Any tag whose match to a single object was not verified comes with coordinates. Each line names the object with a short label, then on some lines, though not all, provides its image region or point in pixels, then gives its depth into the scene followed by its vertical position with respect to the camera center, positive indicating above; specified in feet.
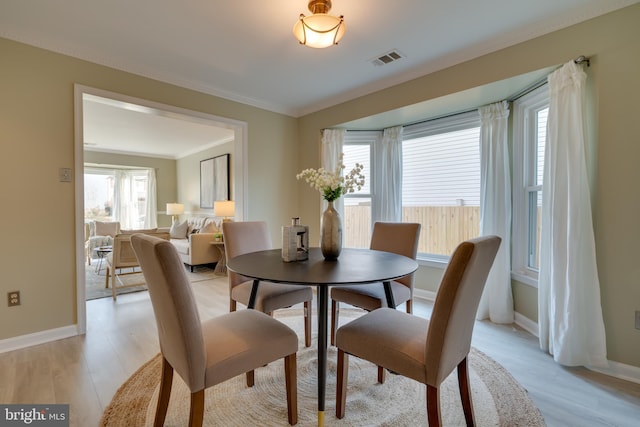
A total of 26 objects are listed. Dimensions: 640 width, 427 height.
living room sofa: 15.62 -1.86
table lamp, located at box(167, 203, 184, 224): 22.75 +0.22
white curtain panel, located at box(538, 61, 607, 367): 6.27 -0.64
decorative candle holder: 5.65 -0.64
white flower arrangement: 5.86 +0.60
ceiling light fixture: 5.46 +3.60
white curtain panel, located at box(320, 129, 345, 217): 12.11 +2.74
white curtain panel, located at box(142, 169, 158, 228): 24.38 +0.92
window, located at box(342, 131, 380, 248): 12.62 +0.59
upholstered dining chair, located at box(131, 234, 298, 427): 3.57 -1.88
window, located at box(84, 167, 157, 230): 23.68 +1.33
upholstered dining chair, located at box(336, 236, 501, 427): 3.65 -1.87
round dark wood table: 4.27 -0.99
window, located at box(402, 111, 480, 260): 10.25 +1.15
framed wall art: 19.30 +2.23
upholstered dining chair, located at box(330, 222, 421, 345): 6.47 -1.81
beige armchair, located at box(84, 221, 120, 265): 19.89 -1.54
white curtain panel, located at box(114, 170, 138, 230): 24.32 +0.89
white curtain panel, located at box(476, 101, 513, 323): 8.92 +0.10
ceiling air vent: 8.26 +4.54
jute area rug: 4.77 -3.45
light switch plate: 7.91 +1.03
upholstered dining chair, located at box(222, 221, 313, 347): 6.44 -1.79
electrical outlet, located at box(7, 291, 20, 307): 7.32 -2.20
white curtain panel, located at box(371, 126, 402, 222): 11.79 +1.46
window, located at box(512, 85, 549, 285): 8.48 +0.86
